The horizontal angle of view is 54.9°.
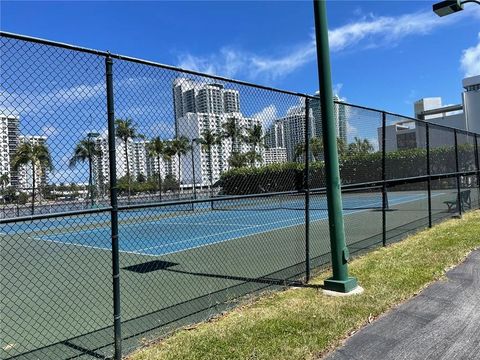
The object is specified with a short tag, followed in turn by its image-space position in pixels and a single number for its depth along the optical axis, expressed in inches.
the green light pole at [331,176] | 263.6
